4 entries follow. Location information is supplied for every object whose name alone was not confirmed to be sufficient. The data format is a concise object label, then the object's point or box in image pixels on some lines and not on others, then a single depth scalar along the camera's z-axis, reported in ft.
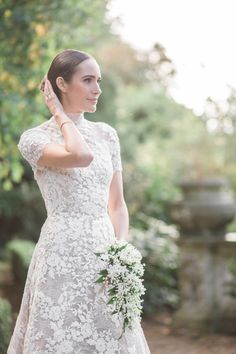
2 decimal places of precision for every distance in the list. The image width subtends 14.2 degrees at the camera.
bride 14.18
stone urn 32.88
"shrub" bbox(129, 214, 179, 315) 38.27
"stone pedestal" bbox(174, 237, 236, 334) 32.59
